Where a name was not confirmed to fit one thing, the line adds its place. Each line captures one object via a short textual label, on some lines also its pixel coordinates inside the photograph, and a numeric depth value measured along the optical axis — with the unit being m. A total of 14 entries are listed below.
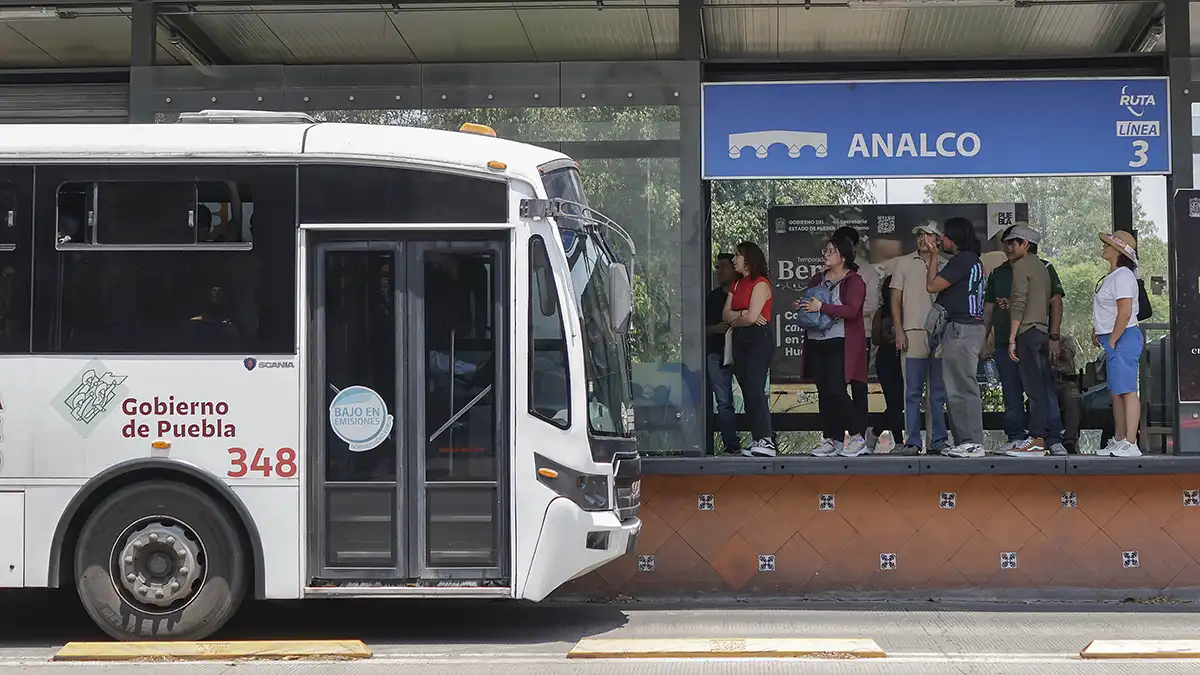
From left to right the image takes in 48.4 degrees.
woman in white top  10.26
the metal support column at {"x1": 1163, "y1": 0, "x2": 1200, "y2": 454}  10.38
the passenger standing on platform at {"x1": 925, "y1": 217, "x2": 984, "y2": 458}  10.53
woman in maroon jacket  10.71
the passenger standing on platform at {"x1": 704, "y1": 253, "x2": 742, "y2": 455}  11.22
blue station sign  10.91
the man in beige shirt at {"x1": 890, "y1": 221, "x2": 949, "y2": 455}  10.84
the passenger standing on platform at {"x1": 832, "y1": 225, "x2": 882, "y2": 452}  11.33
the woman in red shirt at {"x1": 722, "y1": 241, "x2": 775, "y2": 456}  10.71
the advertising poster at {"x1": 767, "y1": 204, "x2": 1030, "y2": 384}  12.99
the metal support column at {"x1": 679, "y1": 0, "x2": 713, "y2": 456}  10.59
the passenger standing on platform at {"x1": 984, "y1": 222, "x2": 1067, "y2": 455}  10.60
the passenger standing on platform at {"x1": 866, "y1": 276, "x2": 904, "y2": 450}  11.88
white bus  8.10
